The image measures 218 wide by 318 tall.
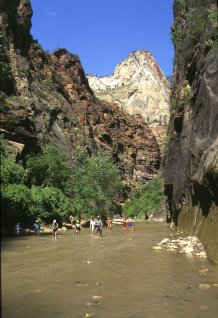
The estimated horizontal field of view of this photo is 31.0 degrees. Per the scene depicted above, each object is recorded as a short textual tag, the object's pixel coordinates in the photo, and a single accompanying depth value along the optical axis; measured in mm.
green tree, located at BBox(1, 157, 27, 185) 33812
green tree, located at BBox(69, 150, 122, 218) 54875
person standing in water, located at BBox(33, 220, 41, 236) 30766
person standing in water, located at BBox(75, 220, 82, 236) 32531
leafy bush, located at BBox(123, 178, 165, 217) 75231
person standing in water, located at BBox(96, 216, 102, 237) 31266
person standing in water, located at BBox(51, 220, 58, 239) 29062
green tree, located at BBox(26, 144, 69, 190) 43906
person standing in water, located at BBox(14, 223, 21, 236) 30405
